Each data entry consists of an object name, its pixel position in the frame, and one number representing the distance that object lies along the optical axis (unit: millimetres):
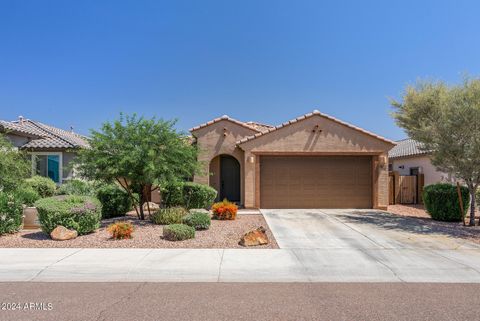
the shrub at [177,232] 9605
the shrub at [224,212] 13359
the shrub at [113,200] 14258
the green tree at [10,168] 10312
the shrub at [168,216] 12172
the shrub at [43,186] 16844
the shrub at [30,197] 14047
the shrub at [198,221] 11023
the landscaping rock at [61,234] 9555
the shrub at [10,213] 10203
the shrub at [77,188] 16269
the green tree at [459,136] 11828
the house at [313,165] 17109
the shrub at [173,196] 15094
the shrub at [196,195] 15336
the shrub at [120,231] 9758
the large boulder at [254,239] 9133
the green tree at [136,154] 11805
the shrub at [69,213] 9805
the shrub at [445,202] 13945
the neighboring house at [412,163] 21195
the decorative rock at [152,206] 16122
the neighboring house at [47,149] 18781
